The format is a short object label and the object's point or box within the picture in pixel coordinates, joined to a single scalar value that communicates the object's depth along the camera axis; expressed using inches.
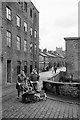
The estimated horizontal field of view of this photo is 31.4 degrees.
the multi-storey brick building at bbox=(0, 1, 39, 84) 576.1
